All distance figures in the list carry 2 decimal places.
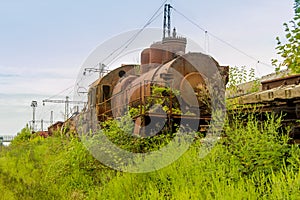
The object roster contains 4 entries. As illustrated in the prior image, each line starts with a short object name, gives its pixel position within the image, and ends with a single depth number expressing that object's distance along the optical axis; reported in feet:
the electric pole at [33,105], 193.34
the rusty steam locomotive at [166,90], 34.31
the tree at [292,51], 23.52
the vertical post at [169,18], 88.59
